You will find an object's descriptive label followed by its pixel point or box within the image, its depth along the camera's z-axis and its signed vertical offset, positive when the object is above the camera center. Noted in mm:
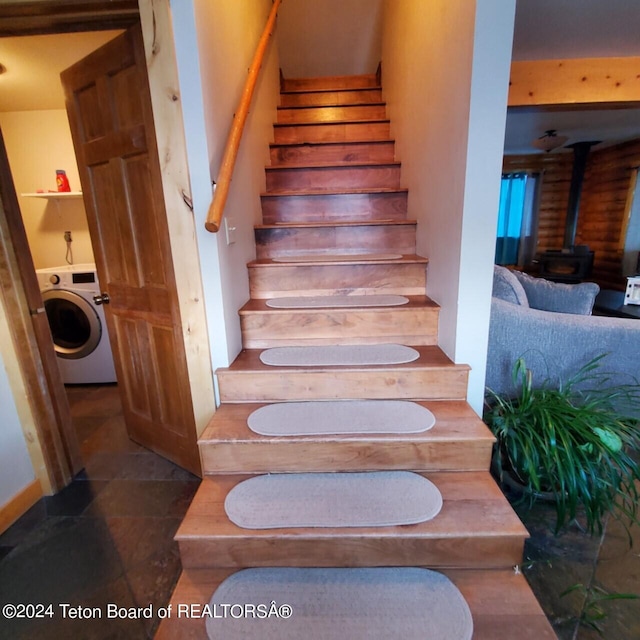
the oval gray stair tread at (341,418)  1321 -763
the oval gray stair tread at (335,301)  1803 -407
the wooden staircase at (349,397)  1067 -764
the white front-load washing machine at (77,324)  2604 -674
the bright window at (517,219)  6270 -42
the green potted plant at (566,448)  1277 -875
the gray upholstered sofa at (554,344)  1787 -664
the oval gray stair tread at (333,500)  1103 -919
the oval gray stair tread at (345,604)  918 -1061
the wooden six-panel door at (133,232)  1471 +4
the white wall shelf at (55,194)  2785 +335
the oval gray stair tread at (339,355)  1568 -604
